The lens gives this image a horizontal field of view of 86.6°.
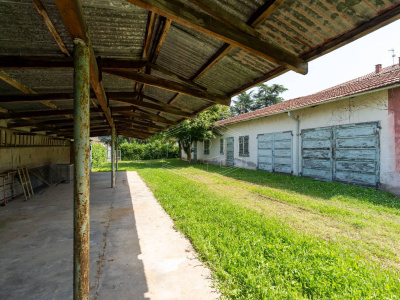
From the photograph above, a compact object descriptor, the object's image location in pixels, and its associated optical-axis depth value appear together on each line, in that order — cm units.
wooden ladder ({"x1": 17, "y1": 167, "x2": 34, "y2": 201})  646
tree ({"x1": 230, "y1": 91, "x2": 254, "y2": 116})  3734
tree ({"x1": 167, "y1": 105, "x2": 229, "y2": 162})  1719
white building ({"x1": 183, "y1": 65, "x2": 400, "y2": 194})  648
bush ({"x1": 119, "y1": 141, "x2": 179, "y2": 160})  2716
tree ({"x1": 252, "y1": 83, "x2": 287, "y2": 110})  3462
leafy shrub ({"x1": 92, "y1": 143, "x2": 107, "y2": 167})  1833
